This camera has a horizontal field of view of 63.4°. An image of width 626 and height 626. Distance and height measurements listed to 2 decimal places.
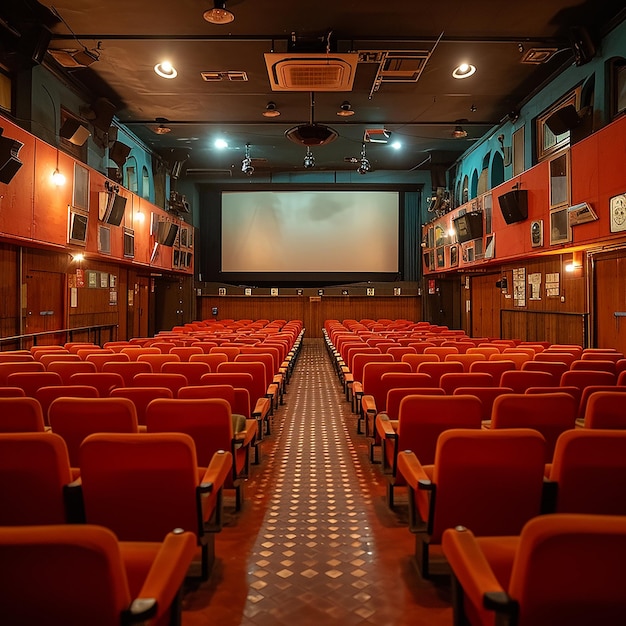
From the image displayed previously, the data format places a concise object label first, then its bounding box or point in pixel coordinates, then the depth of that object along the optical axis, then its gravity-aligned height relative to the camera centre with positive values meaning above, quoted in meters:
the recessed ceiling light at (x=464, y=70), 9.65 +4.63
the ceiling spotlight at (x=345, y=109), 11.30 +4.53
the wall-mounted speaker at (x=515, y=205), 10.08 +2.09
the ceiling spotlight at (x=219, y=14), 7.14 +4.23
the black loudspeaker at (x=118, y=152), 12.05 +3.77
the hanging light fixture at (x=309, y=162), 14.16 +4.16
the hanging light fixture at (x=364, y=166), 14.94 +4.27
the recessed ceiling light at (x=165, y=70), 9.53 +4.63
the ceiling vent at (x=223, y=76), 9.89 +4.64
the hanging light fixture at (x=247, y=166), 14.84 +4.22
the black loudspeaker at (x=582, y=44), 8.15 +4.32
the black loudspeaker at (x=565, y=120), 8.66 +3.28
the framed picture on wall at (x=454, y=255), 14.30 +1.56
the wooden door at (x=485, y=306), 13.93 +0.10
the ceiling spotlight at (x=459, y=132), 12.93 +4.53
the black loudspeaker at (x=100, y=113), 10.88 +4.27
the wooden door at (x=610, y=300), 8.05 +0.14
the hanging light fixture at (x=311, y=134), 9.27 +3.25
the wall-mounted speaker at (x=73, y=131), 9.88 +3.53
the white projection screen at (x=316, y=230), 18.44 +2.90
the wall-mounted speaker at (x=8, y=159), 6.75 +2.06
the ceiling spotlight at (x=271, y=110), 11.22 +4.51
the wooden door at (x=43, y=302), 9.23 +0.15
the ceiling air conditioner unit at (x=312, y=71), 7.49 +3.70
